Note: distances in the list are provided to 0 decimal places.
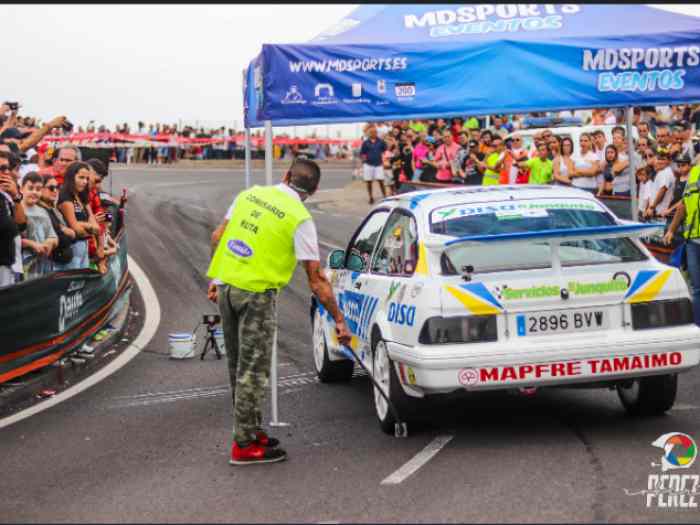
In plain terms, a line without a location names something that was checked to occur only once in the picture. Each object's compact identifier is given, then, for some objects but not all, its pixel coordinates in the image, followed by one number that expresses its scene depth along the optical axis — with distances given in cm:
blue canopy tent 966
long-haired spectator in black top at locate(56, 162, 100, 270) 1236
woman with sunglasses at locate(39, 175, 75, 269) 1180
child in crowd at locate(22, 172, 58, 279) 1129
